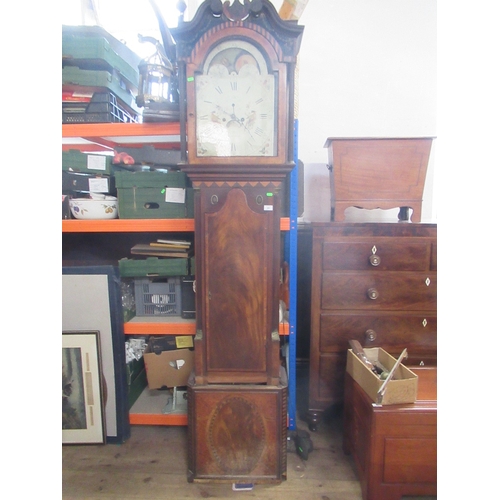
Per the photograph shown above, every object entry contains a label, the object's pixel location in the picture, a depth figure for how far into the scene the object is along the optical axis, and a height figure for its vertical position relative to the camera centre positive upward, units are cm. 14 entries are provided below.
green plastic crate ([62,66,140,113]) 127 +67
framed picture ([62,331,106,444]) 129 -53
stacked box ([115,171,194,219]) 131 +21
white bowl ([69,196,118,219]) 131 +16
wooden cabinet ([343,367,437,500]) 100 -65
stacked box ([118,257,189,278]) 136 -8
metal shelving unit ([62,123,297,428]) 124 +7
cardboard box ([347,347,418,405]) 101 -45
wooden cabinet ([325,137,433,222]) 132 +31
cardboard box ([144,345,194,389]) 143 -54
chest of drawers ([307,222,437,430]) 130 -20
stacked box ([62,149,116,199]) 132 +31
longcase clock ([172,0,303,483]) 101 +9
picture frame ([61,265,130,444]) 129 -29
